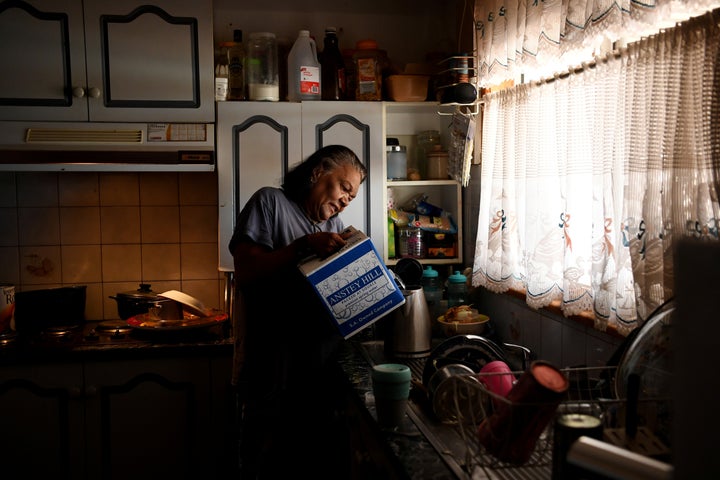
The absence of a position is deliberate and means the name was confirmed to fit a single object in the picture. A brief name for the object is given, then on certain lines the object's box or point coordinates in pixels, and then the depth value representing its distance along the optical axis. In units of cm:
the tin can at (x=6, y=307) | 239
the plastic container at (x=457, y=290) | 220
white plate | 232
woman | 183
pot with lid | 234
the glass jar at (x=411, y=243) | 241
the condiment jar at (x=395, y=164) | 247
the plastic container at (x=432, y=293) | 223
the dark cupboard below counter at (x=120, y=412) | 220
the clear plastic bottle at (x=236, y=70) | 235
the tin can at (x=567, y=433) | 84
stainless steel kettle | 189
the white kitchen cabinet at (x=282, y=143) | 229
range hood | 221
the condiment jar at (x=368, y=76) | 240
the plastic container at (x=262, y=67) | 231
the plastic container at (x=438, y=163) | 247
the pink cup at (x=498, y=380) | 125
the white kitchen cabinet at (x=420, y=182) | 241
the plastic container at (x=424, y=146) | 256
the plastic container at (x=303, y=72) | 232
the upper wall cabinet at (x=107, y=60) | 220
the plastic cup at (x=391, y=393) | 128
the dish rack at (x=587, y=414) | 94
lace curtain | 114
